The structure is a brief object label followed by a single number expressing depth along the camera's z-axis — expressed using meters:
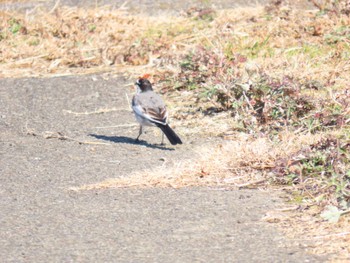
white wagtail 19.39
